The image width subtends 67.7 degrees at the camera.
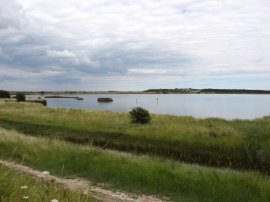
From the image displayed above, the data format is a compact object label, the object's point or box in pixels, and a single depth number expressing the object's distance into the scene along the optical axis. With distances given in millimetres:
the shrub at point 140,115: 18038
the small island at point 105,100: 74468
